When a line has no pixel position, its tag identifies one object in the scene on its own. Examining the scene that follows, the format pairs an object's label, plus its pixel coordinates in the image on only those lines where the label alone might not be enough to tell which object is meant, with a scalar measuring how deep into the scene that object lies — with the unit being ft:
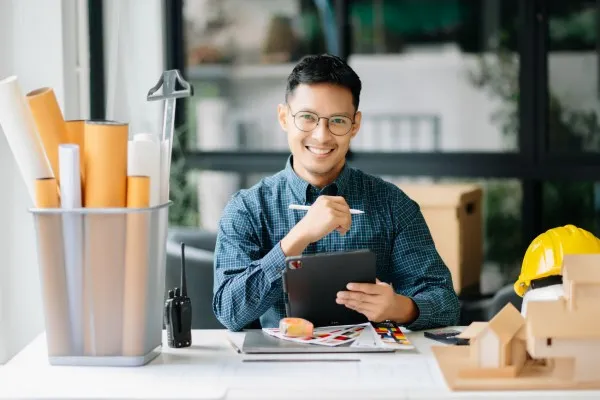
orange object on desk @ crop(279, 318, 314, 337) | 7.49
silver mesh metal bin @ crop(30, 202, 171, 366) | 7.06
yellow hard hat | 7.34
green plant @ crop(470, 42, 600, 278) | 13.27
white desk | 6.66
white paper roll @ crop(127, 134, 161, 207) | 7.13
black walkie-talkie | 7.51
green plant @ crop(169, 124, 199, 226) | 13.67
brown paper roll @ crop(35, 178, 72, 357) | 7.07
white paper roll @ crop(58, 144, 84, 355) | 7.03
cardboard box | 12.42
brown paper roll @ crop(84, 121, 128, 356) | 7.06
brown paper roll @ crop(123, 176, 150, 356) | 7.06
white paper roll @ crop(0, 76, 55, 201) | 7.01
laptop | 7.28
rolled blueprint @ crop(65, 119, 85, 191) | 7.26
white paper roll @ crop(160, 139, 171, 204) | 7.33
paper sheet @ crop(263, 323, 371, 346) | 7.40
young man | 8.03
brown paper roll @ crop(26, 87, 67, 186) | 7.09
